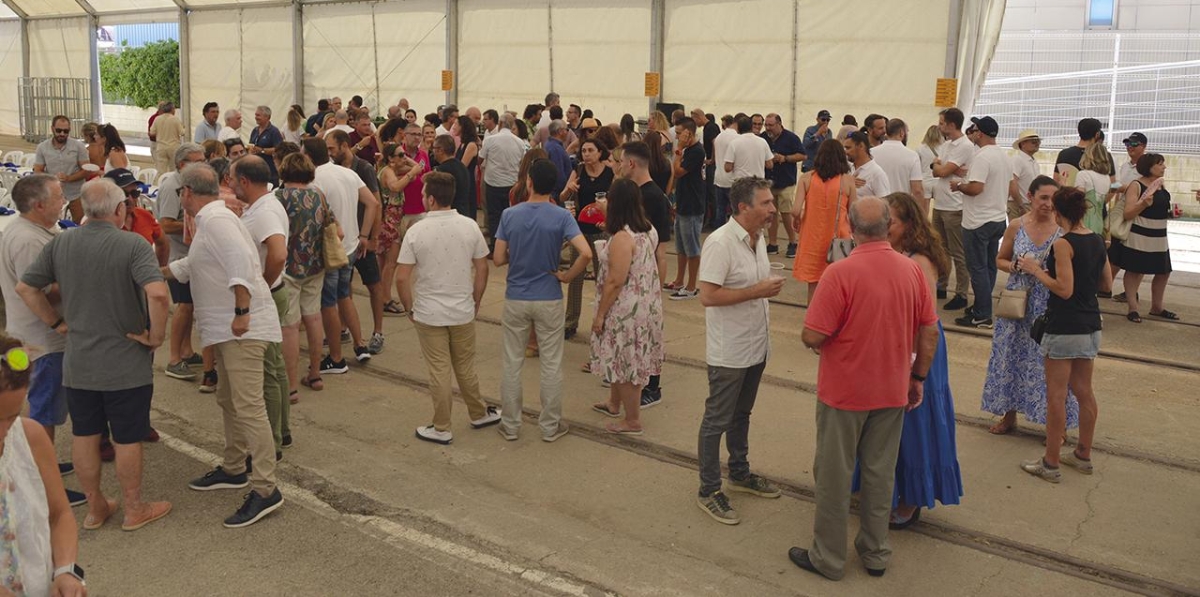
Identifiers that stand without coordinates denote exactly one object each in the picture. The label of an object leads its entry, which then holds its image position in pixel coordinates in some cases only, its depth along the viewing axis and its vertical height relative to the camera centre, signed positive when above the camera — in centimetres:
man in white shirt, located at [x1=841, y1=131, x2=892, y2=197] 909 +0
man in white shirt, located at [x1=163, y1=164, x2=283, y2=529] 539 -82
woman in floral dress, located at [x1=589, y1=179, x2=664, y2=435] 662 -91
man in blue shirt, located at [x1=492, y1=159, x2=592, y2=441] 652 -73
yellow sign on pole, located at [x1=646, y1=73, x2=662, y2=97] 1717 +132
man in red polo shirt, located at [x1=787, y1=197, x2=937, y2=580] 468 -89
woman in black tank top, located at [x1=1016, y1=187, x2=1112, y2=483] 591 -77
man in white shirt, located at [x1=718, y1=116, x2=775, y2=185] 1280 +15
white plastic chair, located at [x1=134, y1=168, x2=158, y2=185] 1536 -33
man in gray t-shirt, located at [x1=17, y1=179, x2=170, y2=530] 506 -80
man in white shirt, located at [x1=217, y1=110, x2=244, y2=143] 1446 +45
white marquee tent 1448 +195
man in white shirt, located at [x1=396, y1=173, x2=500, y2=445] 644 -76
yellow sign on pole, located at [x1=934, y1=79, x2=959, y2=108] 1390 +106
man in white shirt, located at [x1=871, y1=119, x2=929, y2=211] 1001 +5
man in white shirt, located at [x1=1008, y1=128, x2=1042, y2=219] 1029 +8
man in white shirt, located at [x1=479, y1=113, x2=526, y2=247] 1211 -3
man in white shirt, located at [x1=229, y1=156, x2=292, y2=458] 602 -41
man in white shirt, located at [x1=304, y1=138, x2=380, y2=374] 781 -55
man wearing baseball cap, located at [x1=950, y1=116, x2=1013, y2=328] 970 -33
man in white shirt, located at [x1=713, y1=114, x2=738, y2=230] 1321 -8
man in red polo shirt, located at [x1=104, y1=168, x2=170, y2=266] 701 -44
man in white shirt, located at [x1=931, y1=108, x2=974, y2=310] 1035 -22
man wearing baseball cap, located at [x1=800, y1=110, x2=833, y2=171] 1450 +47
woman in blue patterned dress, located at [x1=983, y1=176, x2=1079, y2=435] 644 -107
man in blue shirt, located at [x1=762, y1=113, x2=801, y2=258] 1384 +4
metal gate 2834 +133
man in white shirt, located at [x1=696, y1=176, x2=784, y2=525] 541 -76
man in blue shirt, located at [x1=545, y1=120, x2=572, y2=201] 1173 +14
